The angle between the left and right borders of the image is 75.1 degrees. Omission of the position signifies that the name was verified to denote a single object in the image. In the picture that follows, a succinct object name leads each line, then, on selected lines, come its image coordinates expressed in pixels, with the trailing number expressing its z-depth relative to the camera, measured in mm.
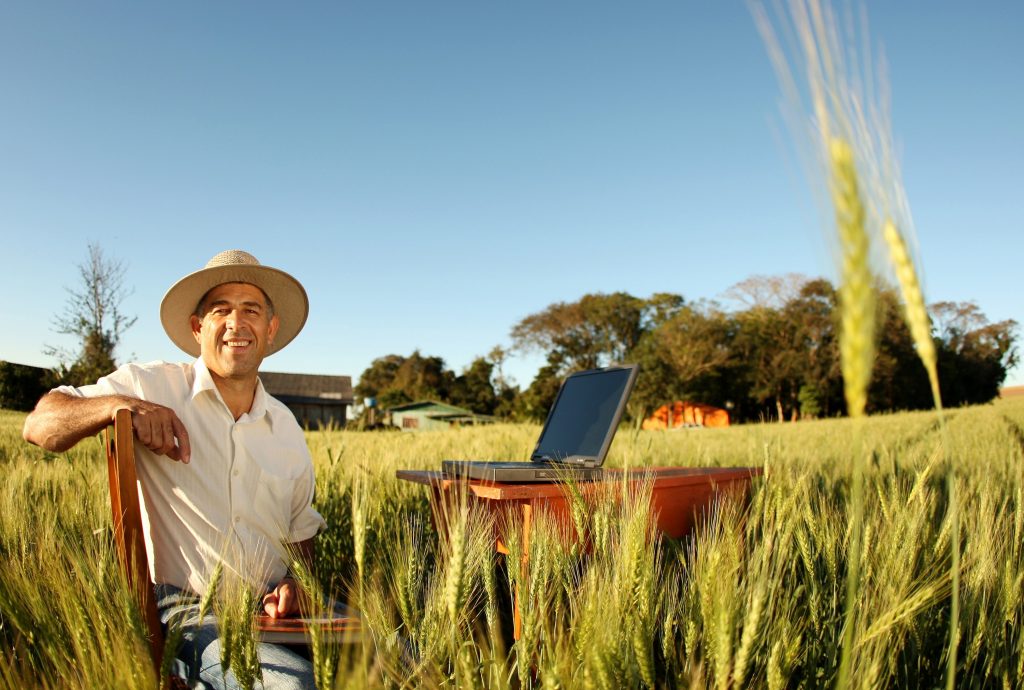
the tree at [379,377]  64938
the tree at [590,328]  46625
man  1928
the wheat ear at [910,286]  816
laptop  2268
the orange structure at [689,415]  39344
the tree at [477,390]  50719
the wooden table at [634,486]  2031
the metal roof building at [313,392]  40156
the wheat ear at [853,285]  682
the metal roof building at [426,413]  42531
